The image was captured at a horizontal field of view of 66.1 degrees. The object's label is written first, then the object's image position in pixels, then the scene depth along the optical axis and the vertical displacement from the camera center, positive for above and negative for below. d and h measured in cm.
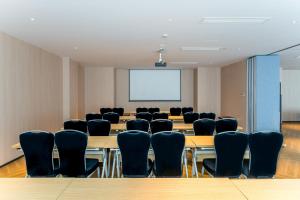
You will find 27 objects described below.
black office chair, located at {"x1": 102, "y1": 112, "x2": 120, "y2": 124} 641 -46
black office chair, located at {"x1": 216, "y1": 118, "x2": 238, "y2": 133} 486 -53
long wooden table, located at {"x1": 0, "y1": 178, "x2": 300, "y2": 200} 154 -63
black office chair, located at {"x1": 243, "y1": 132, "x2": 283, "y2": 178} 306 -70
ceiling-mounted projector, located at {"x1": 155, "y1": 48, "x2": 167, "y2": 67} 802 +128
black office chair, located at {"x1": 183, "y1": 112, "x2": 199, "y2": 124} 660 -49
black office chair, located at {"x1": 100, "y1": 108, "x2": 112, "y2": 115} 1005 -41
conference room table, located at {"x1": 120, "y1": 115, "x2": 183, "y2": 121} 740 -58
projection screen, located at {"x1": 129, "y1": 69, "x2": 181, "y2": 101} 1215 +81
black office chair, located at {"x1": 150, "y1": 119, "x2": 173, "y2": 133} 467 -50
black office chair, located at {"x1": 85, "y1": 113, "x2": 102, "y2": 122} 653 -44
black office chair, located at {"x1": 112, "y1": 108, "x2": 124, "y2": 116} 983 -40
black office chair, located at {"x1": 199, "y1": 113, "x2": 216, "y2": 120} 678 -45
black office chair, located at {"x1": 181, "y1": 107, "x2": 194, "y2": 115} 993 -43
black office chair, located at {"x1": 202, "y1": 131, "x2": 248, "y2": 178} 301 -69
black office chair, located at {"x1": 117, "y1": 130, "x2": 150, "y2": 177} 303 -68
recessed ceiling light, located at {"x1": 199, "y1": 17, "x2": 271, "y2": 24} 421 +149
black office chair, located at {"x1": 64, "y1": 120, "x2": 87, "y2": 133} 469 -50
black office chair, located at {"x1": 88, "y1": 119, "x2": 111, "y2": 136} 466 -53
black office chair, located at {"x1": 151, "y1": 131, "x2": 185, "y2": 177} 301 -68
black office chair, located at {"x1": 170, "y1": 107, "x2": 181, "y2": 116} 988 -51
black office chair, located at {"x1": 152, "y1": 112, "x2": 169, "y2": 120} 651 -42
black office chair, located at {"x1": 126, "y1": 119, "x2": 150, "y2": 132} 469 -48
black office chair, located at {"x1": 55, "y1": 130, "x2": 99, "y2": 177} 308 -68
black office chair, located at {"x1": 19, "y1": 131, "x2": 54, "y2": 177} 310 -68
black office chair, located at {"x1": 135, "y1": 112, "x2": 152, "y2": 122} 650 -44
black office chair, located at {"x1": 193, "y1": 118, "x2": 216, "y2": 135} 475 -55
